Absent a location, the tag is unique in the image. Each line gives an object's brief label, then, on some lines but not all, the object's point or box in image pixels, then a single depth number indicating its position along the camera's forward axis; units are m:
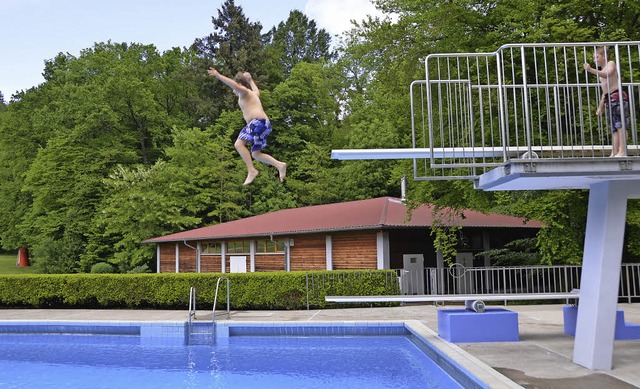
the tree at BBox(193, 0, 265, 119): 35.38
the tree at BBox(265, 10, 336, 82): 52.88
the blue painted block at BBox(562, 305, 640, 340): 10.08
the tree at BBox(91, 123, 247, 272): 29.93
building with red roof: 19.23
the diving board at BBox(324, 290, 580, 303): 10.46
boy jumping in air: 4.71
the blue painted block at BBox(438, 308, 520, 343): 10.01
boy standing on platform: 6.74
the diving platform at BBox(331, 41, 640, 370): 6.68
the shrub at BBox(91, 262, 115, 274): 30.11
